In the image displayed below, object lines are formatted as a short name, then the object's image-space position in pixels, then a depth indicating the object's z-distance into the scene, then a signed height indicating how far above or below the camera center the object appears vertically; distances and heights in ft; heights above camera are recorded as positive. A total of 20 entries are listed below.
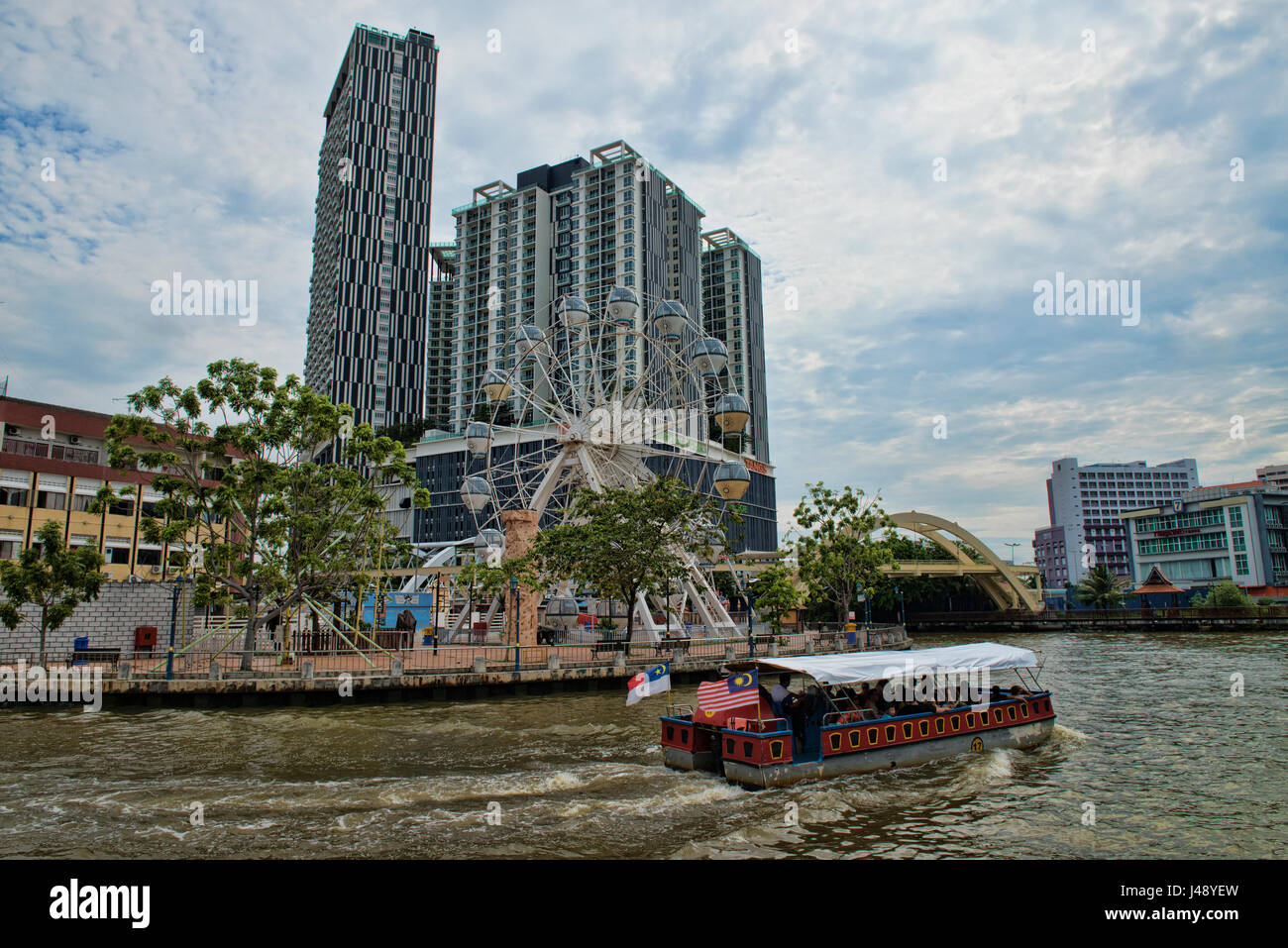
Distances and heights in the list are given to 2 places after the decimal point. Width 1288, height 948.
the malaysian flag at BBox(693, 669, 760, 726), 53.78 -6.94
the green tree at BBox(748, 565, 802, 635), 135.74 +0.06
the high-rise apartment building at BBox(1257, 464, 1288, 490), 589.32 +85.83
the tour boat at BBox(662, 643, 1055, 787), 51.39 -9.57
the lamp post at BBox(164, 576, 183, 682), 104.55 +0.43
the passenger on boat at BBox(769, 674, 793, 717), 54.60 -7.01
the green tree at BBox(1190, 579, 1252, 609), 234.99 -2.74
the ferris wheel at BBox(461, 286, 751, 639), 145.79 +34.11
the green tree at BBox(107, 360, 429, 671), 96.07 +13.89
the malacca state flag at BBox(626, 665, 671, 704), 54.49 -6.04
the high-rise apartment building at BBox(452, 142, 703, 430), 388.78 +180.22
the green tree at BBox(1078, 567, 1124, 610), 284.14 -0.92
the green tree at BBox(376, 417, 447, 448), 391.65 +82.71
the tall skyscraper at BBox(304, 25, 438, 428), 416.87 +194.54
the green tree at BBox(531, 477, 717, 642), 119.24 +8.36
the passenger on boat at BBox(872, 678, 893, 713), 60.08 -8.08
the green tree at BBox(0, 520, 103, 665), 89.35 +2.79
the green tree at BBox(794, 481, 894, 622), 159.12 +9.25
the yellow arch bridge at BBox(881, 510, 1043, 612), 270.67 +8.09
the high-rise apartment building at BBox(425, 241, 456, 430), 480.23 +167.34
